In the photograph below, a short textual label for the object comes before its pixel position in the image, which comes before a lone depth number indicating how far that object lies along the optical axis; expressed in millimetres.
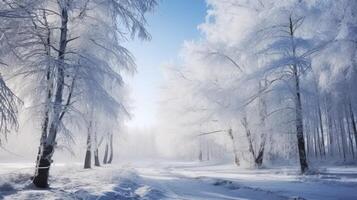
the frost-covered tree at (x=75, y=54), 9383
